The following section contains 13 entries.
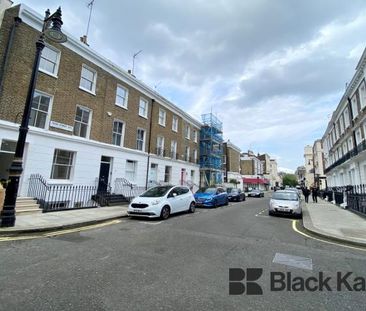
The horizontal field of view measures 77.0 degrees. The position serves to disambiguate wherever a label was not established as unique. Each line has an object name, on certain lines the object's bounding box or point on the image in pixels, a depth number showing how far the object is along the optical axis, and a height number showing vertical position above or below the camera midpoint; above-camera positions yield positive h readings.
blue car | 17.27 -0.36
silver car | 13.11 -0.50
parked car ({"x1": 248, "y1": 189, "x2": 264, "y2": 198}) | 37.50 +0.16
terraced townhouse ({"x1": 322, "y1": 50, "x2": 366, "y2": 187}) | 18.95 +6.72
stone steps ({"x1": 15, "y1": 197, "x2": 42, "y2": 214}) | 9.97 -1.01
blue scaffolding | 31.94 +5.91
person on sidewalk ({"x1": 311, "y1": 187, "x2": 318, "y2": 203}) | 24.66 +0.39
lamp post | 7.43 +0.98
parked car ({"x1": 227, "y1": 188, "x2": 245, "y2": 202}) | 26.02 -0.17
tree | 116.49 +7.60
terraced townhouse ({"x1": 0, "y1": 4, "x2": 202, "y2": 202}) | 11.66 +4.67
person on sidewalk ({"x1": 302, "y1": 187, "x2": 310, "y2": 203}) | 24.59 +0.45
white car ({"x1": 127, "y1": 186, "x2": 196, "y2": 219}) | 10.63 -0.63
